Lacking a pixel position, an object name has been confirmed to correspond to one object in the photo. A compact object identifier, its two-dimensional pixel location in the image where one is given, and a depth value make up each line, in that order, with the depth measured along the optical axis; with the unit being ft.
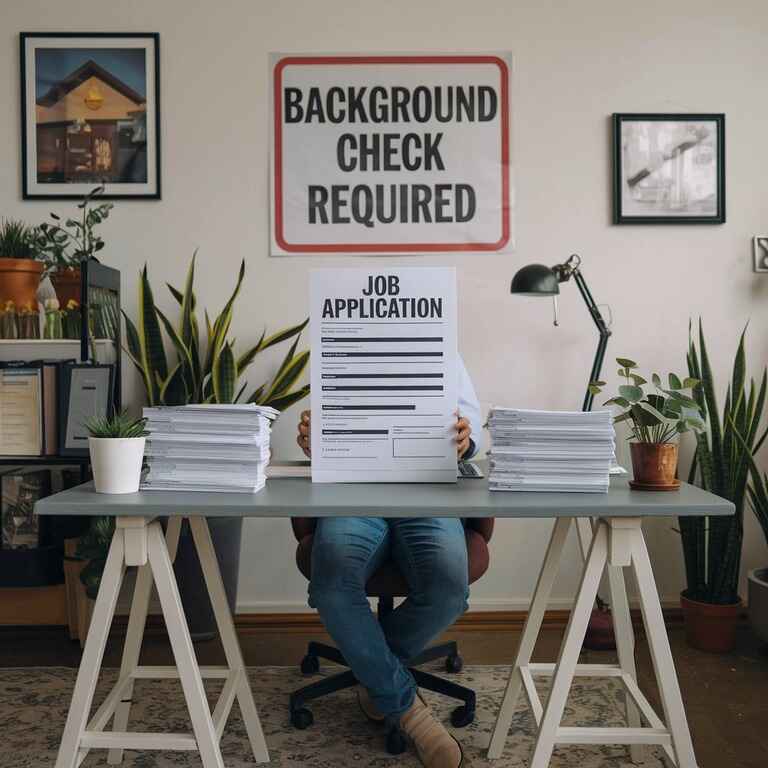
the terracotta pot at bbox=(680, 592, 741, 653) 9.45
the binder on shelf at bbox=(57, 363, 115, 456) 8.91
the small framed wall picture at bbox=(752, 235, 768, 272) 10.39
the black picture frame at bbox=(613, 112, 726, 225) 10.31
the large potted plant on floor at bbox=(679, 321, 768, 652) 9.46
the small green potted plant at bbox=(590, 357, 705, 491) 5.79
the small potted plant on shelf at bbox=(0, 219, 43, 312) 9.26
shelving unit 9.20
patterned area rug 6.95
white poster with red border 10.29
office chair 7.07
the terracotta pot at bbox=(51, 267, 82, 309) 9.61
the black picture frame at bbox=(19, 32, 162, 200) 10.25
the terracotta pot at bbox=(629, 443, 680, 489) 5.84
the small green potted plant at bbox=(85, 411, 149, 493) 5.59
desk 5.24
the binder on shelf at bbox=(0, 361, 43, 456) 9.19
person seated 6.41
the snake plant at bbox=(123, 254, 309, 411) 9.48
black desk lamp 8.97
